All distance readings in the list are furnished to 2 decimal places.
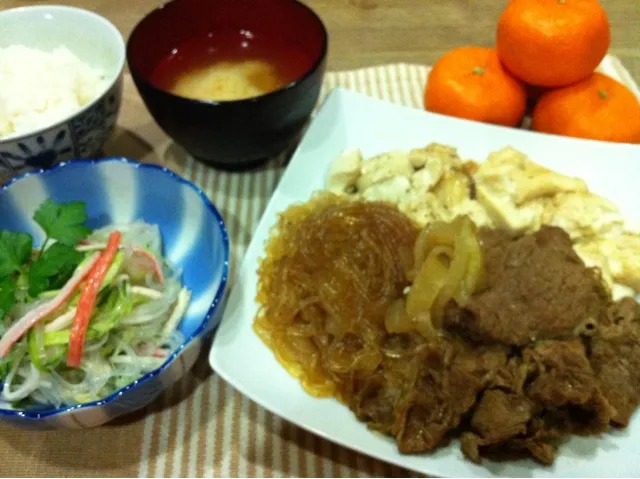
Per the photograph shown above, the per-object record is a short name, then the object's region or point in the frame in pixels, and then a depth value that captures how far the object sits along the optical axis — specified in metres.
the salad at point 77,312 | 0.33
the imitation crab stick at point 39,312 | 0.33
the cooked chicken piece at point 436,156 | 0.41
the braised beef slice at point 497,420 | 0.30
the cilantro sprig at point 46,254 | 0.34
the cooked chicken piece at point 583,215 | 0.38
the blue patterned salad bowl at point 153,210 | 0.36
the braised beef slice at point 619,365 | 0.32
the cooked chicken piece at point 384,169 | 0.41
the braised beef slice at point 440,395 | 0.31
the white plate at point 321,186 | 0.31
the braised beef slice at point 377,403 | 0.32
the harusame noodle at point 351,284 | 0.34
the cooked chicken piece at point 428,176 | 0.40
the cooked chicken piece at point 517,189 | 0.38
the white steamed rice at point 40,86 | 0.40
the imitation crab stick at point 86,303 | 0.33
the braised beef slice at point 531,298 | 0.33
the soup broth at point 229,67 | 0.42
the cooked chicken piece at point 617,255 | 0.36
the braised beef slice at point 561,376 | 0.31
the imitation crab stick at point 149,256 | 0.36
